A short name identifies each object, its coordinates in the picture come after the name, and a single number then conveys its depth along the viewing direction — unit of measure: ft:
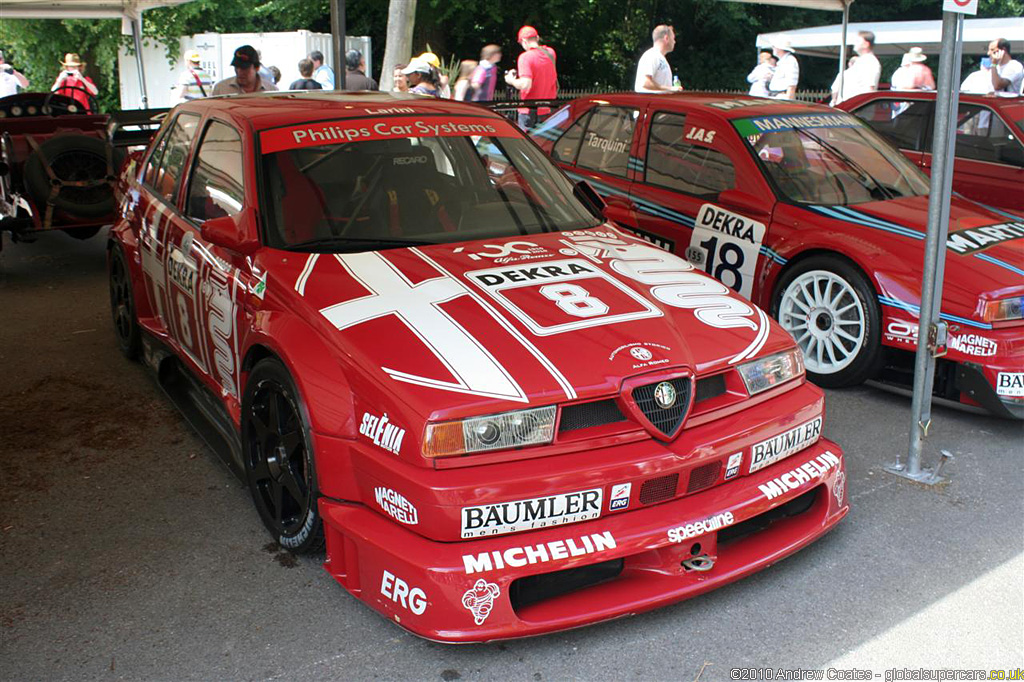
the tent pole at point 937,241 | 11.91
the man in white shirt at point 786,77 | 47.75
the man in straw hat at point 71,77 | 42.60
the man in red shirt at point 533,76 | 37.40
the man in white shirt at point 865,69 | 38.40
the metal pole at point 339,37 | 25.38
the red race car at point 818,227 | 14.90
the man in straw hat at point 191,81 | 38.22
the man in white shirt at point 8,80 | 46.42
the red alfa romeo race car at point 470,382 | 8.86
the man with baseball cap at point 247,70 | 25.93
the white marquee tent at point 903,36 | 65.36
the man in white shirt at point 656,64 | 30.45
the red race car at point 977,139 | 24.62
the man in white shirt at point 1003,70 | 34.40
